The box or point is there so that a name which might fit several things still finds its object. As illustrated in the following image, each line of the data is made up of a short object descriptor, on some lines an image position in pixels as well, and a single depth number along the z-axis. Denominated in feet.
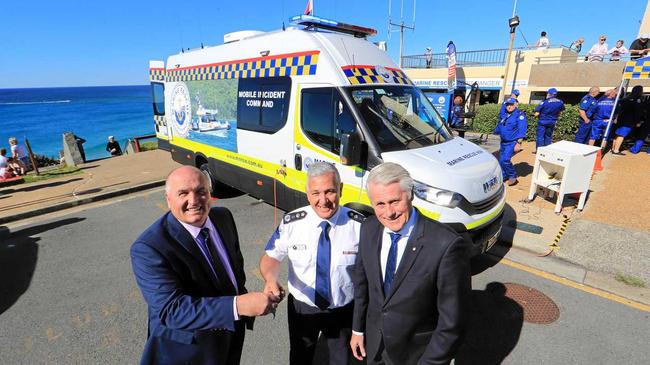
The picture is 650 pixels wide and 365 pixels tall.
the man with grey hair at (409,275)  5.11
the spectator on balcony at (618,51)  47.55
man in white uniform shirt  6.35
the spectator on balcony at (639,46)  31.31
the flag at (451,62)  55.52
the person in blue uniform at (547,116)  26.22
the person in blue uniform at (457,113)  44.86
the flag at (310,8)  20.49
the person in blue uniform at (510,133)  21.66
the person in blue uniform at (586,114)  29.48
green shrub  35.58
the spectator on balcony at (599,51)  50.29
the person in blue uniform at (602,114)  28.45
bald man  4.78
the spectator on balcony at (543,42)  60.95
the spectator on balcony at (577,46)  63.46
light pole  50.60
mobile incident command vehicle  11.84
